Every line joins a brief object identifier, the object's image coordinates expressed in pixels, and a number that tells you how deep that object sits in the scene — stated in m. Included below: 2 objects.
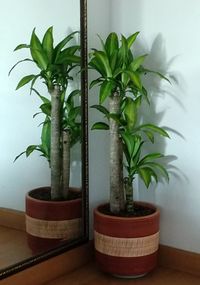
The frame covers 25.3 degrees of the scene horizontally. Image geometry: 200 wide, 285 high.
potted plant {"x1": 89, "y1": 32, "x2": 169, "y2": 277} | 1.65
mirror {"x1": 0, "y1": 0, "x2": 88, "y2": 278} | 1.59
